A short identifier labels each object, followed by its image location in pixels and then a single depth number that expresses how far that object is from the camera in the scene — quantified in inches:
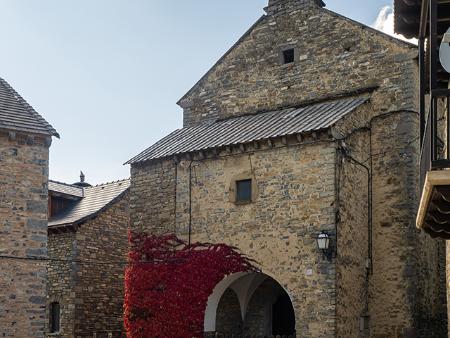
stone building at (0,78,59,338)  696.4
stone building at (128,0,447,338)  748.0
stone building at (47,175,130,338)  1025.5
